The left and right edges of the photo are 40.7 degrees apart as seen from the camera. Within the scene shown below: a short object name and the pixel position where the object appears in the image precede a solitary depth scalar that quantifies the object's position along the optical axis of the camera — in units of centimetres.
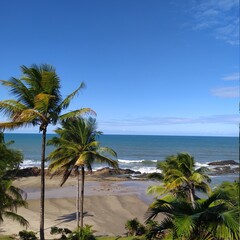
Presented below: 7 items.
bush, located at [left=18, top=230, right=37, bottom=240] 1946
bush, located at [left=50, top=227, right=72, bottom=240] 2117
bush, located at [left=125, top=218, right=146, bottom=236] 2225
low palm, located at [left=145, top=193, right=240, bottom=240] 709
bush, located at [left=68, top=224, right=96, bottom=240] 1678
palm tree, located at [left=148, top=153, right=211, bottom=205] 2106
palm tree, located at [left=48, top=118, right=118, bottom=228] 2075
